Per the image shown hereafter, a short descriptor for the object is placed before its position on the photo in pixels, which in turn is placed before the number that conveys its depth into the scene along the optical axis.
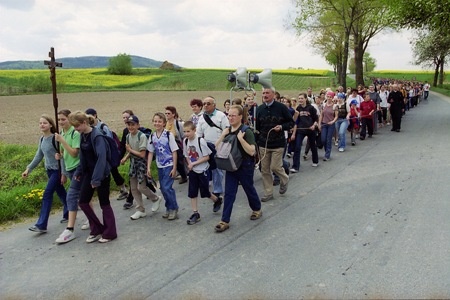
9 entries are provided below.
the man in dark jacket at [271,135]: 6.83
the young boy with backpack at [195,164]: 6.00
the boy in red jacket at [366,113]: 12.89
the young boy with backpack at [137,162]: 6.29
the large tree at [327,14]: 25.85
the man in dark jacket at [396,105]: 14.30
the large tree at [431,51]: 28.75
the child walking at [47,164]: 5.82
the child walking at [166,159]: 6.10
